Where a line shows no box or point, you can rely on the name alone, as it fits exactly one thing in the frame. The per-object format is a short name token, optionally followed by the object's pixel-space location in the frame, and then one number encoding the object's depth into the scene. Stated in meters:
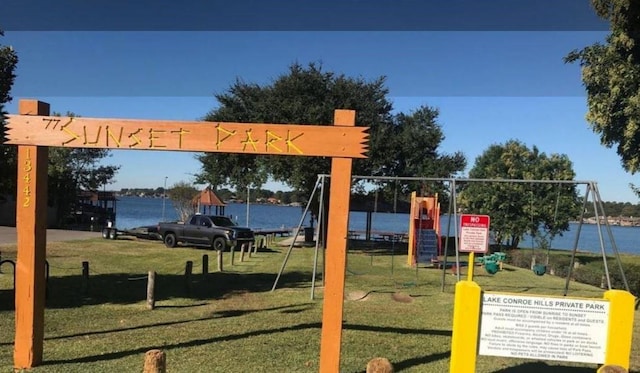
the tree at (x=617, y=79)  10.98
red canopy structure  39.03
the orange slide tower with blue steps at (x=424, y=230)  20.05
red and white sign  13.16
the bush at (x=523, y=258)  21.93
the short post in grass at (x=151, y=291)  9.77
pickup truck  24.88
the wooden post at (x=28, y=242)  5.83
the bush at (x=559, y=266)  19.31
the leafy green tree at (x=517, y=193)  25.75
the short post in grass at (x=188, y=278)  11.68
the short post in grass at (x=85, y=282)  11.19
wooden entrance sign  5.76
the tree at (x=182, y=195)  55.75
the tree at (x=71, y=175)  38.03
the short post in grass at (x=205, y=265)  13.88
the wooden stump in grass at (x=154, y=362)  4.30
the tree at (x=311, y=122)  26.06
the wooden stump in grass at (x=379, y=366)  4.09
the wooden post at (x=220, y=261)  16.10
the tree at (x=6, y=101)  8.58
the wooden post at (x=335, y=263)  5.54
